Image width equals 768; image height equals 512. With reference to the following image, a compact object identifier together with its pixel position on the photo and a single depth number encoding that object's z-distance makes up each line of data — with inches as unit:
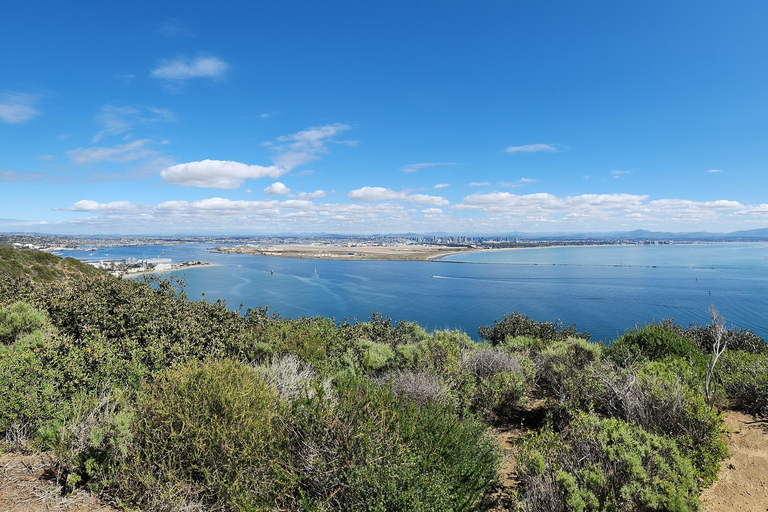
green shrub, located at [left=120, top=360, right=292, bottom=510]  201.2
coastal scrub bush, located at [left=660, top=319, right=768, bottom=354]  792.3
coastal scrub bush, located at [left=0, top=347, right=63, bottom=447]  250.1
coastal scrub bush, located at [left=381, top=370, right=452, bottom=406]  305.8
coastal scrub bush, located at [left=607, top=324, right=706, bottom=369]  432.1
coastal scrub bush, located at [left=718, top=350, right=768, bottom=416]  336.8
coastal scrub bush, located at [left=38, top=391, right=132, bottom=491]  216.4
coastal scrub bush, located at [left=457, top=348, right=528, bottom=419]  358.0
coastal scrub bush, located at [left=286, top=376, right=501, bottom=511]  184.5
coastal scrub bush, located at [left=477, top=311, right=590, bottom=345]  917.8
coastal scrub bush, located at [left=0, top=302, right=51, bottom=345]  424.5
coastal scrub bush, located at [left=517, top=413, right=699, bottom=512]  193.2
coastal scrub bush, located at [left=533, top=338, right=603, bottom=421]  333.4
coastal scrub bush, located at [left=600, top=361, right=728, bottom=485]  239.8
